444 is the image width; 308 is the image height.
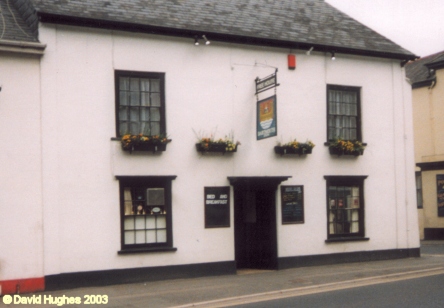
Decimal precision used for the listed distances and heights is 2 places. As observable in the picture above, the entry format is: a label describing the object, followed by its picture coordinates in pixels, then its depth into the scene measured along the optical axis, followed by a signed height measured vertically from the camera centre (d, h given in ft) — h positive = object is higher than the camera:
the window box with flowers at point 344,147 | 57.88 +3.84
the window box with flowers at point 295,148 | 55.36 +3.70
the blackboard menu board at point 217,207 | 52.54 -1.11
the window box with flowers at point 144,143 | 48.73 +3.93
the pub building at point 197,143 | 46.21 +4.04
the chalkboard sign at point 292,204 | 55.83 -1.09
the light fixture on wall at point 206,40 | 52.28 +12.30
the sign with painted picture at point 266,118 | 50.29 +5.82
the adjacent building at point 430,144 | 89.56 +6.19
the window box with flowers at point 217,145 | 51.88 +3.85
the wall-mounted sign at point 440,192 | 89.09 -0.54
